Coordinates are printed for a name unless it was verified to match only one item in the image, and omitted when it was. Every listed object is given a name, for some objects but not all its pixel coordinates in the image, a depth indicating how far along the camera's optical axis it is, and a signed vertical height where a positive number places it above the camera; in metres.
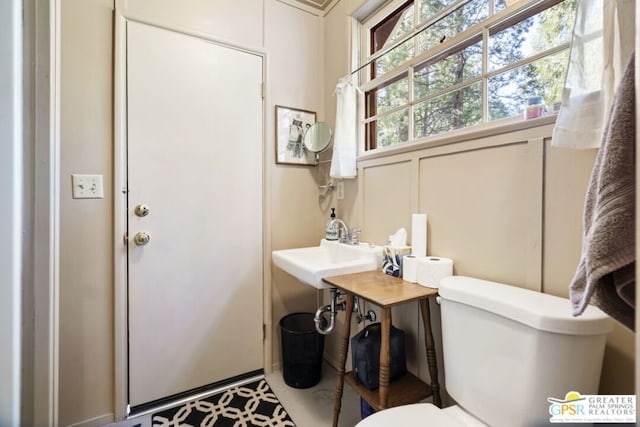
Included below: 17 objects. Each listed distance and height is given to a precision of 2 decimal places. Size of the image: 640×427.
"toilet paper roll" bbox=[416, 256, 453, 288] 1.14 -0.23
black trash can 1.65 -0.85
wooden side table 1.02 -0.48
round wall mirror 1.89 +0.50
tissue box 1.28 -0.21
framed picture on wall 1.83 +0.50
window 0.99 +0.65
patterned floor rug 1.39 -1.04
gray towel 0.43 -0.02
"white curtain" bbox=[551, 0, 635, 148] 0.67 +0.36
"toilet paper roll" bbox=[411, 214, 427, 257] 1.29 -0.10
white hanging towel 1.69 +0.48
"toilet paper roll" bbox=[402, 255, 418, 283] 1.20 -0.24
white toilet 0.71 -0.39
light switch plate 1.33 +0.11
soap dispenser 1.78 -0.11
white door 1.45 +0.00
